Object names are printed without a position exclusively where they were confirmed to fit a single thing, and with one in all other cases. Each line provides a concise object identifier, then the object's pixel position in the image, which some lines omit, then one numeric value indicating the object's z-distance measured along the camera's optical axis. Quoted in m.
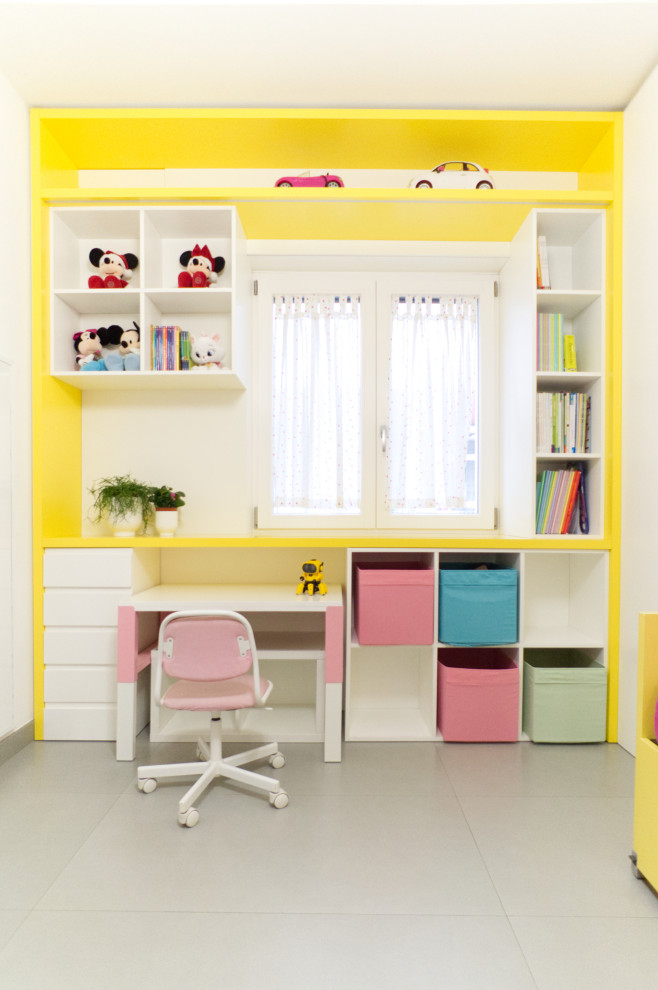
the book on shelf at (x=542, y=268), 2.97
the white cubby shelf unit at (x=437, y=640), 2.90
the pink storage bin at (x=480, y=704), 2.82
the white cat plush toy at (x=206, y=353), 3.03
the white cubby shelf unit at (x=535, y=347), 2.88
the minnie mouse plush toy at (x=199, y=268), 3.00
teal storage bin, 2.85
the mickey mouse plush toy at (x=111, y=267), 3.01
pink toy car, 2.90
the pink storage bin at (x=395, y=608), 2.84
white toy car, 2.92
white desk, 2.64
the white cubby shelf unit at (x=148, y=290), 2.90
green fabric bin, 2.82
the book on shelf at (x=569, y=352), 3.00
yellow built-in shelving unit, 2.85
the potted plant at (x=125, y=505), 3.03
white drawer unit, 2.85
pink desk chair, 2.18
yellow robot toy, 2.86
